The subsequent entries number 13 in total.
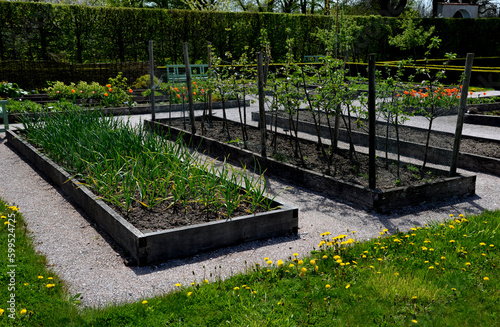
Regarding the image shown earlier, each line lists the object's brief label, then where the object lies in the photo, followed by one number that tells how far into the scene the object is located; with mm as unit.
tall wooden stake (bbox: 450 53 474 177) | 5527
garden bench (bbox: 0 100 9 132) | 9224
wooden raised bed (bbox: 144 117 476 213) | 5117
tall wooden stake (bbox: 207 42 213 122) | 8875
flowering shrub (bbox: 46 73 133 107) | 12227
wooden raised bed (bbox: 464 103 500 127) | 10008
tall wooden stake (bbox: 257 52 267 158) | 6652
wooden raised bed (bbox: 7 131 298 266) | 3908
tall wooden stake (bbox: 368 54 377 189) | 5041
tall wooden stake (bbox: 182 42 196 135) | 8396
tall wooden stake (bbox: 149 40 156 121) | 9469
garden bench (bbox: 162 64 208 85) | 15336
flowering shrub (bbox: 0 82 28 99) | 12688
